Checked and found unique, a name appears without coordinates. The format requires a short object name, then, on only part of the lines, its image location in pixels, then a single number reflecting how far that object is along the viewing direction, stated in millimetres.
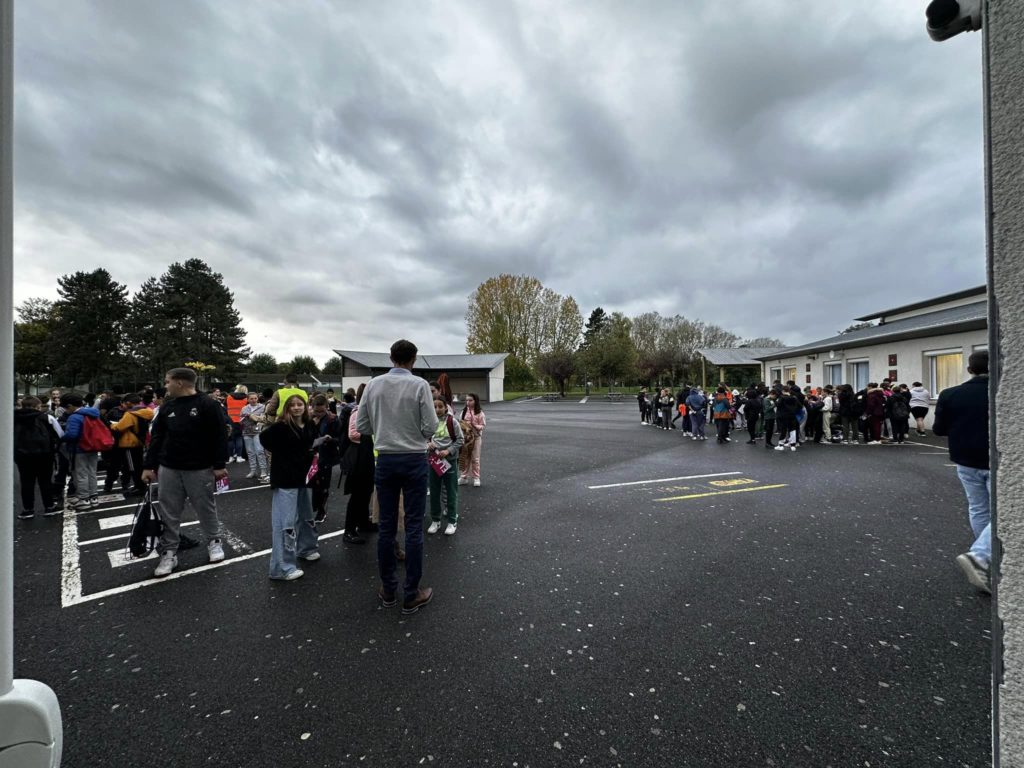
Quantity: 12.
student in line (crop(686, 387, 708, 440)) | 14750
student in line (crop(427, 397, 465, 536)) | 5305
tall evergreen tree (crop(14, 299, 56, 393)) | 45781
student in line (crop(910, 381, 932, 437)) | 13711
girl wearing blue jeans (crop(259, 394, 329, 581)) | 4129
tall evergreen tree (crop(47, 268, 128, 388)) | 44719
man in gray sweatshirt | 3469
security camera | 1212
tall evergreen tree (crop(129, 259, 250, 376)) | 45188
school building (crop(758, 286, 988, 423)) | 14891
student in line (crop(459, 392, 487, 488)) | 7688
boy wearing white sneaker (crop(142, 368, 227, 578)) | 4301
